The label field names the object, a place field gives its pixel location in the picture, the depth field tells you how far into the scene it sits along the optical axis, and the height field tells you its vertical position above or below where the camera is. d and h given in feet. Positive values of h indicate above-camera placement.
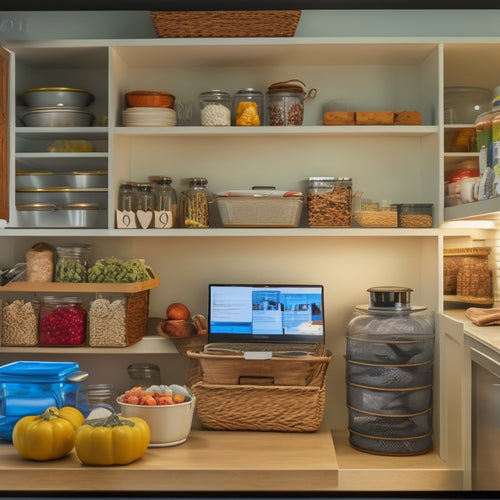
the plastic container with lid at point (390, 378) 9.05 -1.56
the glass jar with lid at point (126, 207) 9.61 +0.59
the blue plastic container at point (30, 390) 7.64 -1.46
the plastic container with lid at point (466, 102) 10.12 +2.07
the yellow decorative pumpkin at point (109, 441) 7.00 -1.82
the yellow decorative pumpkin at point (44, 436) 7.07 -1.79
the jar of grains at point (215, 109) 9.76 +1.90
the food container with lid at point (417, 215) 9.55 +0.48
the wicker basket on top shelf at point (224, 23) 9.38 +2.93
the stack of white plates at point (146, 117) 9.74 +1.79
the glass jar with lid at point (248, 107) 9.77 +1.93
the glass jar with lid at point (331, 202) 9.71 +0.65
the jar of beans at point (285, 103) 9.71 +1.96
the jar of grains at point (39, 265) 9.59 -0.19
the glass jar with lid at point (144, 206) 9.72 +0.60
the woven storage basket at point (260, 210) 9.66 +0.54
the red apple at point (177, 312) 9.80 -0.81
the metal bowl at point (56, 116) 9.84 +1.80
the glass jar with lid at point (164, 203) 9.75 +0.65
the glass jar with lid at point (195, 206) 9.86 +0.61
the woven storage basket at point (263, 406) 9.09 -1.92
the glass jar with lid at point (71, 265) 9.46 -0.19
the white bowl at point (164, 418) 7.73 -1.79
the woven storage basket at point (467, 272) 9.72 -0.28
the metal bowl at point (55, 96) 9.83 +2.07
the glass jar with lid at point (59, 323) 9.48 -0.94
